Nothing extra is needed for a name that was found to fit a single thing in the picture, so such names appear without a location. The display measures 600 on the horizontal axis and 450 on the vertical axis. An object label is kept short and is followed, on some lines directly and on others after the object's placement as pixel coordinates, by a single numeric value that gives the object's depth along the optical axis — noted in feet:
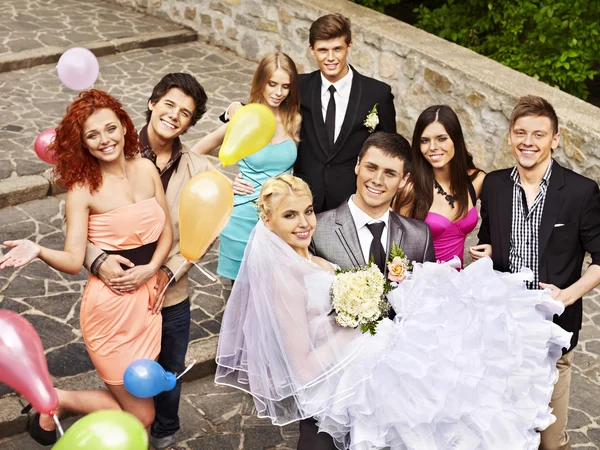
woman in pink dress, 16.01
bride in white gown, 12.35
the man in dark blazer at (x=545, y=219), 14.33
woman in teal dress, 17.58
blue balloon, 12.66
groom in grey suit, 13.91
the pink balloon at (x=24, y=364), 11.28
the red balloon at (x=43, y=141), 15.66
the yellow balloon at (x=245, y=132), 15.53
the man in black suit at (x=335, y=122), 18.35
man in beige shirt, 14.60
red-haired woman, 13.21
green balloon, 9.81
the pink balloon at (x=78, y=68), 16.69
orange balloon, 13.82
